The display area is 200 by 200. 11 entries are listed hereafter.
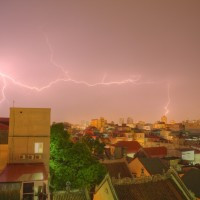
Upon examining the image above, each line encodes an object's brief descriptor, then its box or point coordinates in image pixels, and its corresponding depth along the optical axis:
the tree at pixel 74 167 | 27.23
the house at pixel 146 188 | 20.34
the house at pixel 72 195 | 22.03
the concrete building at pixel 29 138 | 26.20
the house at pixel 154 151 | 51.33
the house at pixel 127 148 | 53.24
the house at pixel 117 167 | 33.72
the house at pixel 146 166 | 38.33
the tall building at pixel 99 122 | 165.55
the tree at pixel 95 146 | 47.49
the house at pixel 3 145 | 27.45
